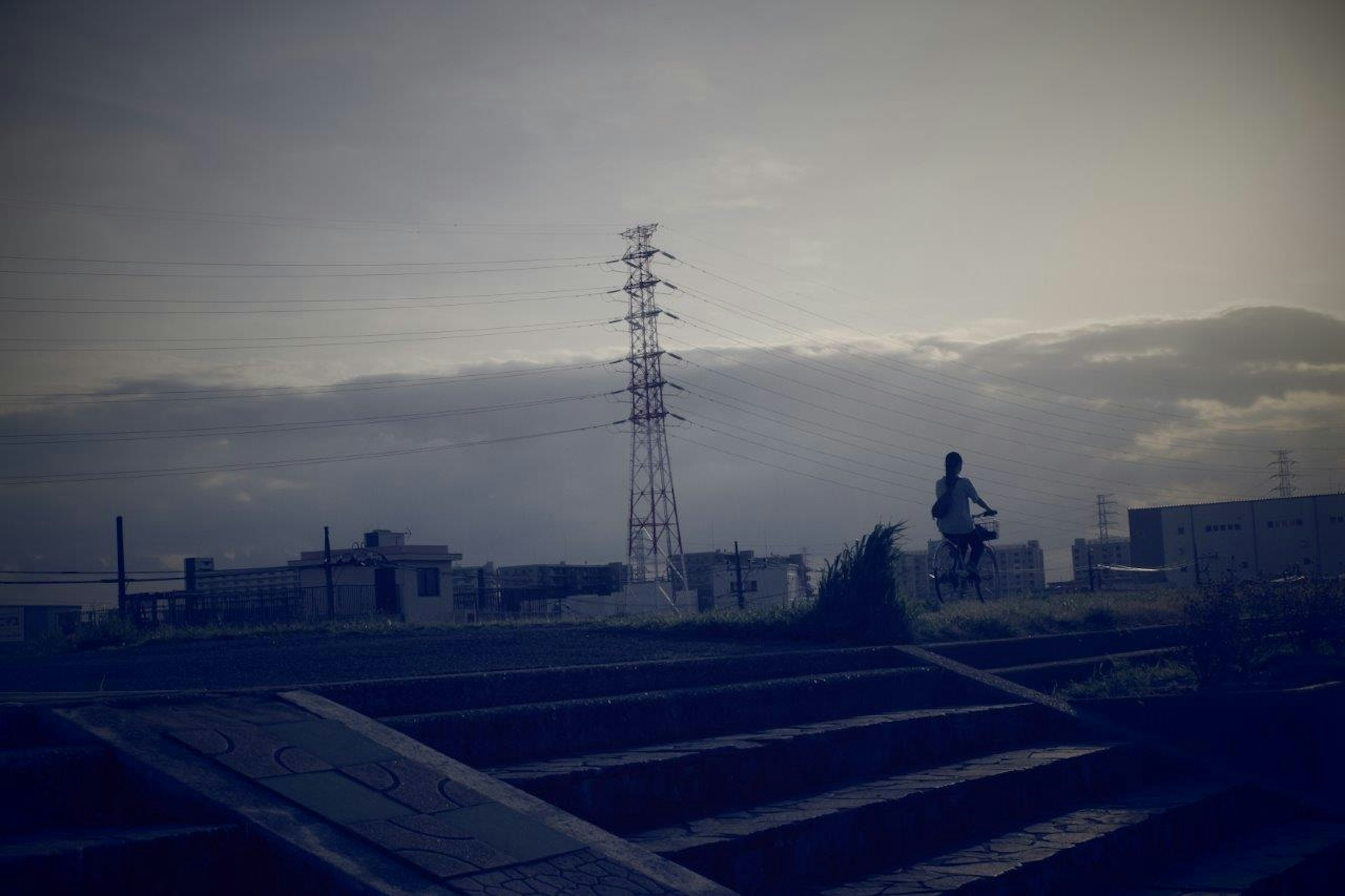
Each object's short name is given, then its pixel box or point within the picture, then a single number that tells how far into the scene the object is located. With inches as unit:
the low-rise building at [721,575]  926.4
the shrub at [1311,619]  368.8
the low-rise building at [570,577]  2101.4
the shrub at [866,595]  384.5
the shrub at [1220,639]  336.5
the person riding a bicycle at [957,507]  492.7
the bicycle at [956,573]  535.8
